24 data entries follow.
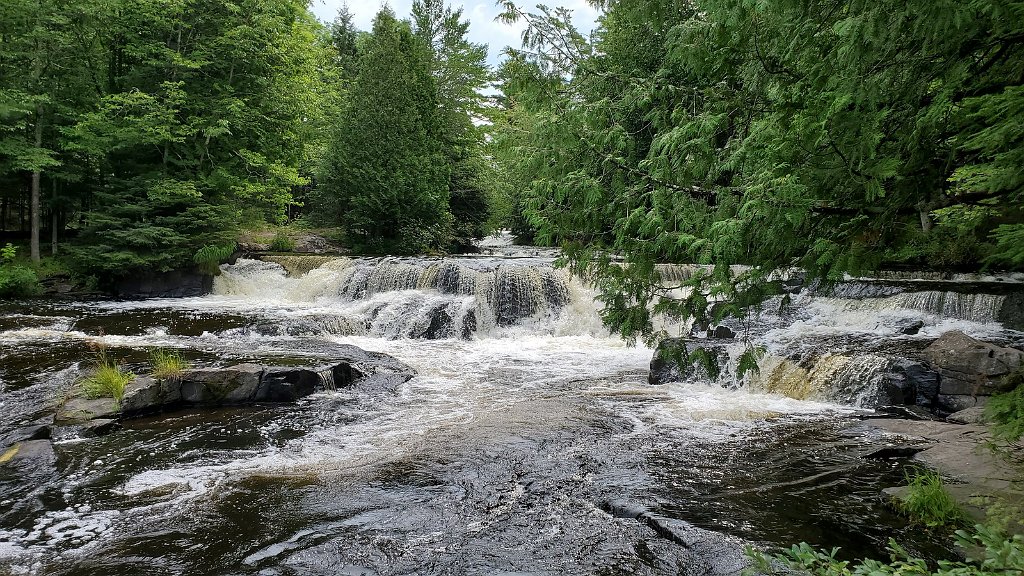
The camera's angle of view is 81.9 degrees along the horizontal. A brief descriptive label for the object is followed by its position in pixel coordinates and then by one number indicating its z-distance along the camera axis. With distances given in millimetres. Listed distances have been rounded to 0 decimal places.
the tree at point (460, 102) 27312
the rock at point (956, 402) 7562
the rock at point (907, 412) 7452
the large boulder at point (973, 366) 7633
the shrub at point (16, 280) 14523
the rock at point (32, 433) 6299
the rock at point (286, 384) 8219
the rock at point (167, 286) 16875
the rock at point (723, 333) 11271
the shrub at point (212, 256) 16812
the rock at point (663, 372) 9484
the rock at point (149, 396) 7320
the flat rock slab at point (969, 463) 4332
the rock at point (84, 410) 6855
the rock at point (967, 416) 6625
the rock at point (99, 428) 6626
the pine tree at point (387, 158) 22984
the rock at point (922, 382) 7922
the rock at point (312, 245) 22344
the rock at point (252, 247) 20583
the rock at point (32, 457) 5656
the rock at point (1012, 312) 10438
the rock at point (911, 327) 10609
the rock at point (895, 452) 5758
